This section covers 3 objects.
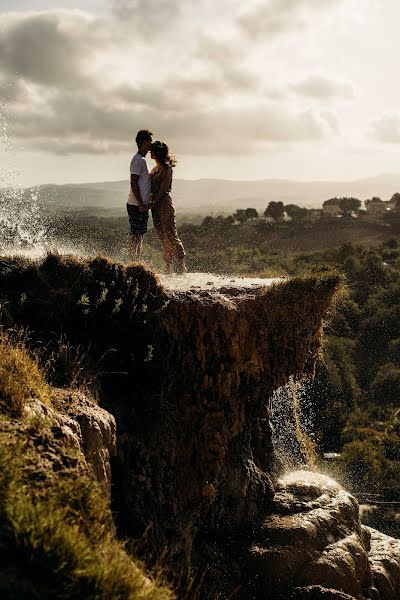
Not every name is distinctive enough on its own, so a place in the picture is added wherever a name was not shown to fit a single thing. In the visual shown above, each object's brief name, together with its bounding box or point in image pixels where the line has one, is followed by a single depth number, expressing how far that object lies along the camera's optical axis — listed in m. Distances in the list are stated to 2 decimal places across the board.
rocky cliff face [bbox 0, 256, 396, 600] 7.37
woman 10.37
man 9.91
